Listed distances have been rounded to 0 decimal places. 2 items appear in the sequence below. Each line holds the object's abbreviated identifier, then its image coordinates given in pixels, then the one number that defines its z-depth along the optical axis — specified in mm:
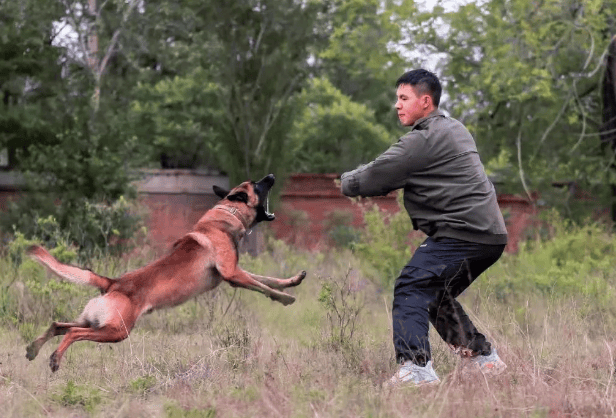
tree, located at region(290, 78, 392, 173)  29859
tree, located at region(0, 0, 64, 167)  18141
